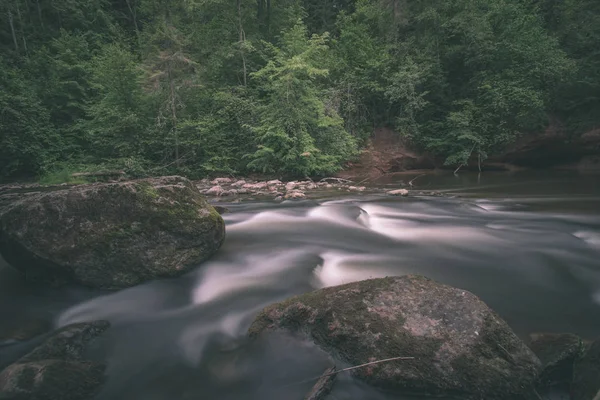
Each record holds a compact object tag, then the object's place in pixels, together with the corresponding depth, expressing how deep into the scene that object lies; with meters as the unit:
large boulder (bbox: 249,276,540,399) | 2.54
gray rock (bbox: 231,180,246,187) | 13.36
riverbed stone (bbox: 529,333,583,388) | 2.63
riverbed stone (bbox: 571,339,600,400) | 2.35
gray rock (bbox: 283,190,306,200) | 10.21
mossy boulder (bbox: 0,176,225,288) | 3.91
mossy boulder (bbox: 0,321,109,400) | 2.49
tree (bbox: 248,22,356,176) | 14.47
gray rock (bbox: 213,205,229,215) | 7.54
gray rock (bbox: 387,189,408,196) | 10.14
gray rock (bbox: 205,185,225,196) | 11.49
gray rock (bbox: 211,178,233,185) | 14.19
